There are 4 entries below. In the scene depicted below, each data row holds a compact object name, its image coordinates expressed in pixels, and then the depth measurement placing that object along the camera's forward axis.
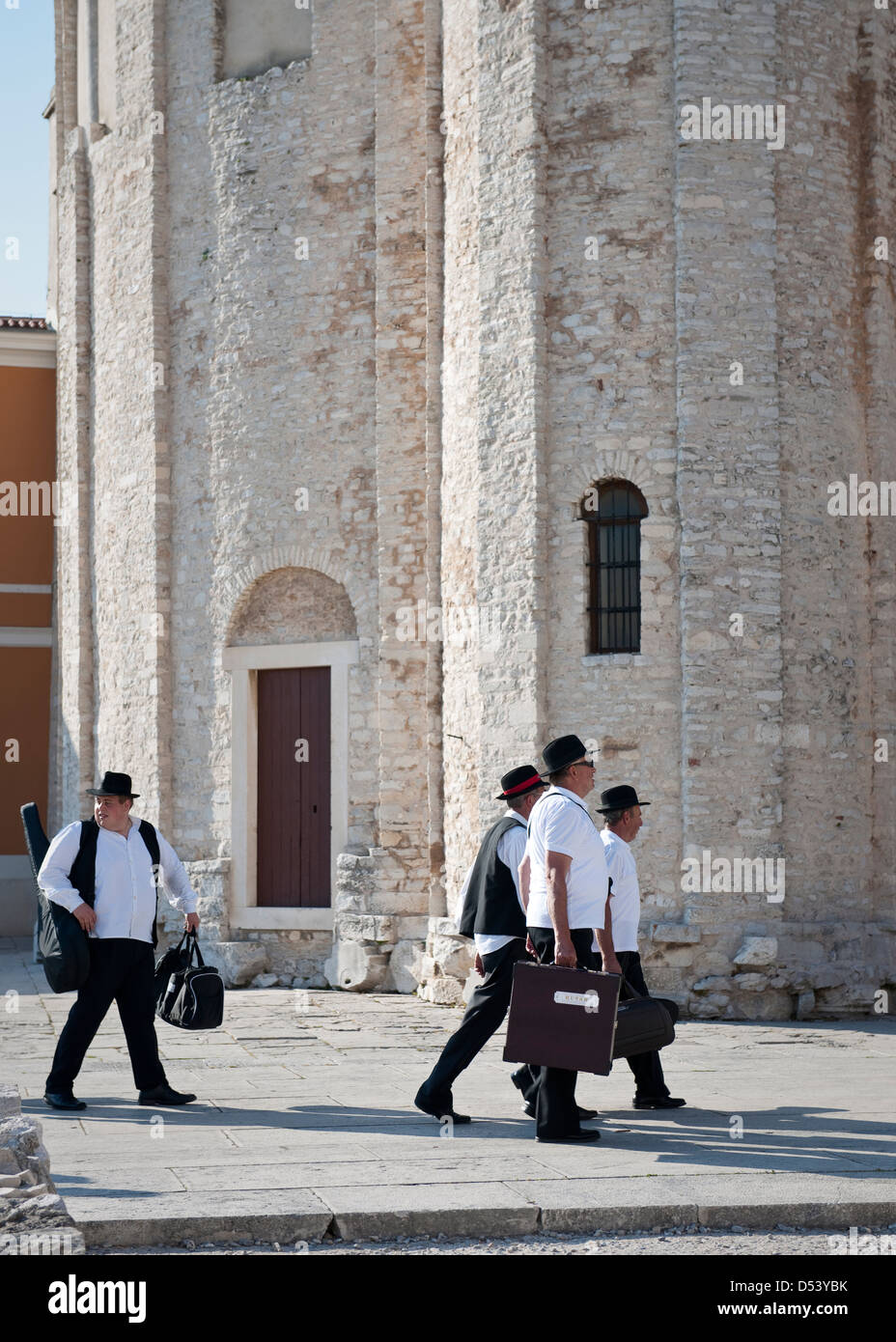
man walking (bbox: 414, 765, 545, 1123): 16.39
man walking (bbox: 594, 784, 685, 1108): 17.69
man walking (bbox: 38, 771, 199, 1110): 17.72
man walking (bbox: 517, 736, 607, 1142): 15.37
